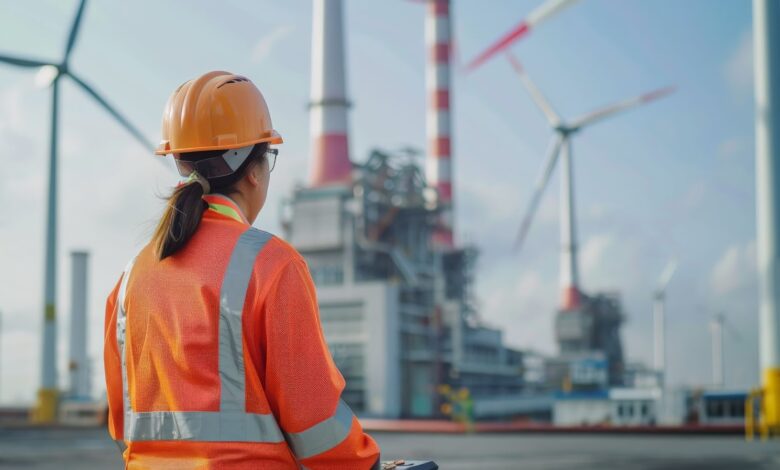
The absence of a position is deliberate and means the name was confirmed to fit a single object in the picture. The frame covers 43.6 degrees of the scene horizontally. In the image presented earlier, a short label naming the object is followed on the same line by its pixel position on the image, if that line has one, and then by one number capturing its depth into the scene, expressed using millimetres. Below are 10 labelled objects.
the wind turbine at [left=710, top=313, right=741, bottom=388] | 57750
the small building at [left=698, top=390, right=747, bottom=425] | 33569
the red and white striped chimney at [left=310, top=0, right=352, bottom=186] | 50594
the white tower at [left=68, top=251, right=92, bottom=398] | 38719
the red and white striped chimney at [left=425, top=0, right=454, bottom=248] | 61875
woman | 1610
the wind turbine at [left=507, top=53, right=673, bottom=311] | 53375
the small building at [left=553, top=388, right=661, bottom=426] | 40531
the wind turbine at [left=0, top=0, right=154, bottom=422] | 26203
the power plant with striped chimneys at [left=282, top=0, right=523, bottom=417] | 47031
